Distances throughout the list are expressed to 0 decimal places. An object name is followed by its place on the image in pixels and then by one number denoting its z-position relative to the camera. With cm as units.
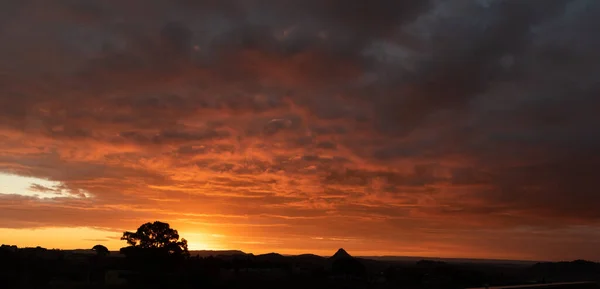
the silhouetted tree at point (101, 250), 11062
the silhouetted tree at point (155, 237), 8625
